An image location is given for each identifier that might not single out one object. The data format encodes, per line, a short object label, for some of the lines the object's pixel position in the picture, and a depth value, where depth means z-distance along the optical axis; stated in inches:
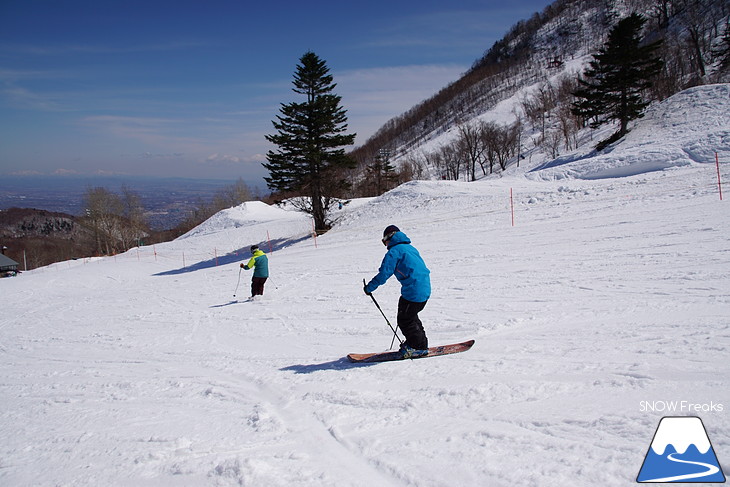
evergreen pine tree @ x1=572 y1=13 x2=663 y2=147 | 1286.9
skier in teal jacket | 479.8
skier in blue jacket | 217.3
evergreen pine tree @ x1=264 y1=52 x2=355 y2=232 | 1068.6
